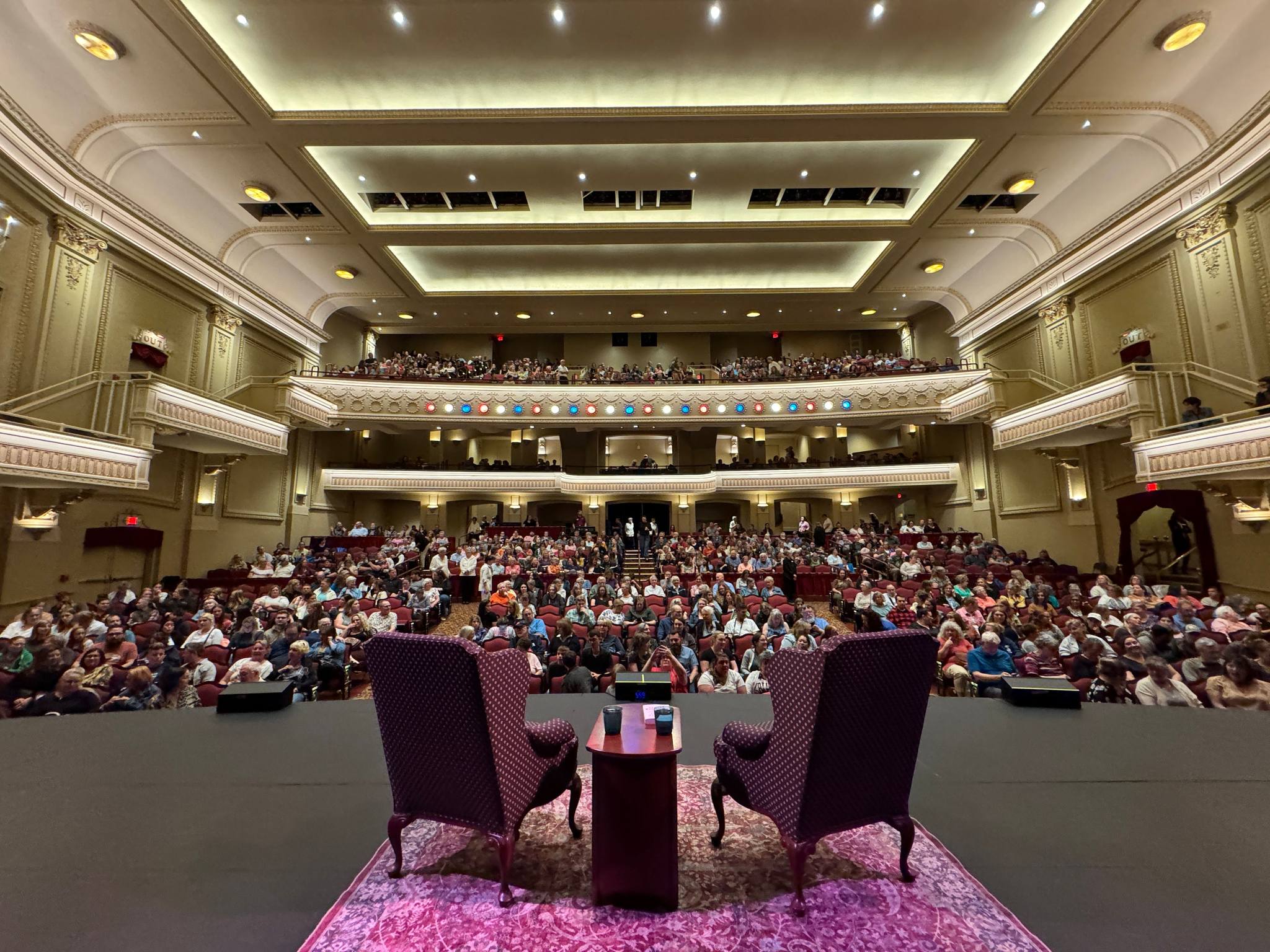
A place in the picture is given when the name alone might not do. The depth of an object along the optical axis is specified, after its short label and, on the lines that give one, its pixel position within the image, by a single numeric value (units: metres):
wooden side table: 1.78
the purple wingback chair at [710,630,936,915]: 1.80
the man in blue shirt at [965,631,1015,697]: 4.54
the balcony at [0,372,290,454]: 7.49
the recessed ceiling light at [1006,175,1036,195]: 9.78
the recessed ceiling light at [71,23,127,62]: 6.63
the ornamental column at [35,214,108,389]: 7.61
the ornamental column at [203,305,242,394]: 10.85
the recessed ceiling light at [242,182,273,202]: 9.75
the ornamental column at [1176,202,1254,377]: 7.69
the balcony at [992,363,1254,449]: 7.96
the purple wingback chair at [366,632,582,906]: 1.85
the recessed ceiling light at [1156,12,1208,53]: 6.64
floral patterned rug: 1.64
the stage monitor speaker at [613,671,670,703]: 2.81
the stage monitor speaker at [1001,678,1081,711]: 3.46
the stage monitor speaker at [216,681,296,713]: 3.48
